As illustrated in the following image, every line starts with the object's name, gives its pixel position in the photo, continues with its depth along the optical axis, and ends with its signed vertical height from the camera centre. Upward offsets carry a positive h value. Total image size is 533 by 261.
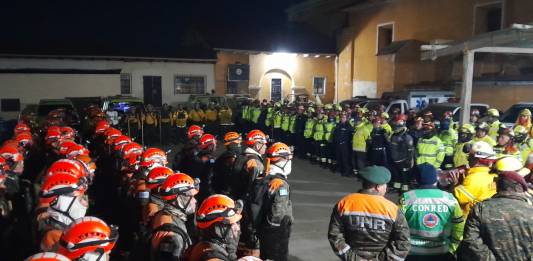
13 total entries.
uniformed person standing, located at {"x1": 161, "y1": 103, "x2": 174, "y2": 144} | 17.95 -1.31
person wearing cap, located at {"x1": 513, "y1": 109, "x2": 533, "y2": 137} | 10.47 -0.57
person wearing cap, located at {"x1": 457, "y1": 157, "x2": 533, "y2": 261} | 3.99 -1.19
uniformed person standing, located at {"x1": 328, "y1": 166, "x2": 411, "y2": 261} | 4.04 -1.23
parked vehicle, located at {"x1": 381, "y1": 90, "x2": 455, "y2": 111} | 18.59 -0.06
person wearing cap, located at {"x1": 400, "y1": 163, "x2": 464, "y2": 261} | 4.42 -1.25
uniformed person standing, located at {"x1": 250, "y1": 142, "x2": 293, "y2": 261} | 5.24 -1.46
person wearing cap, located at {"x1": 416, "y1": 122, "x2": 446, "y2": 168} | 9.51 -1.21
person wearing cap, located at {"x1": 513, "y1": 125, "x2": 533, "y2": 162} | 8.54 -0.93
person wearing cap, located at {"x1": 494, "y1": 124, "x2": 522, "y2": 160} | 8.18 -0.89
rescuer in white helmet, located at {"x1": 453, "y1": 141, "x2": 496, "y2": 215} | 5.02 -1.07
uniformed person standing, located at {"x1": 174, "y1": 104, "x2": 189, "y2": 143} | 18.12 -1.24
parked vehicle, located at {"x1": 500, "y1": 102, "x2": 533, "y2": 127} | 13.87 -0.53
